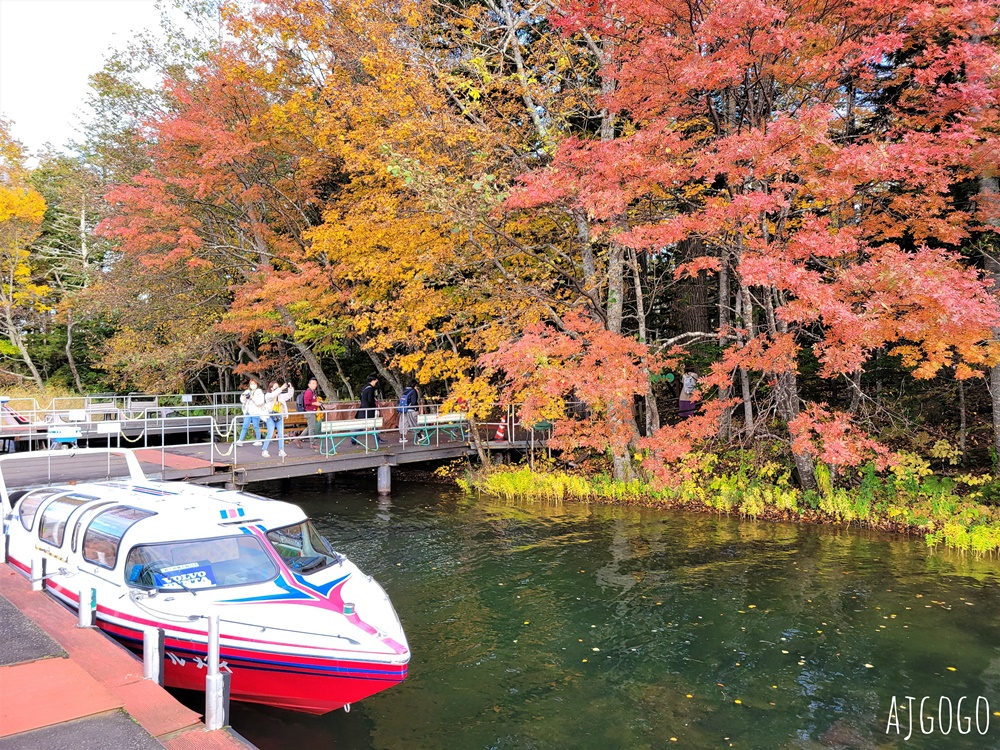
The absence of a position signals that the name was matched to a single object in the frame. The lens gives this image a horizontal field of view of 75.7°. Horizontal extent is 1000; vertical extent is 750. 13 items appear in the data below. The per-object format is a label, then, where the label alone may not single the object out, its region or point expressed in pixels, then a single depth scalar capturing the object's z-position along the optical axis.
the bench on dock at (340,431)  16.77
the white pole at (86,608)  6.25
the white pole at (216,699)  4.57
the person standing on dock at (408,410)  18.72
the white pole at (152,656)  5.18
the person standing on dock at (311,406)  18.02
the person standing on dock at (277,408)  16.06
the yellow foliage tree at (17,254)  30.78
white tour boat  6.11
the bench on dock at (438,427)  18.98
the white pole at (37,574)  7.45
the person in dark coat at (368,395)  19.28
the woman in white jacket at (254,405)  16.25
